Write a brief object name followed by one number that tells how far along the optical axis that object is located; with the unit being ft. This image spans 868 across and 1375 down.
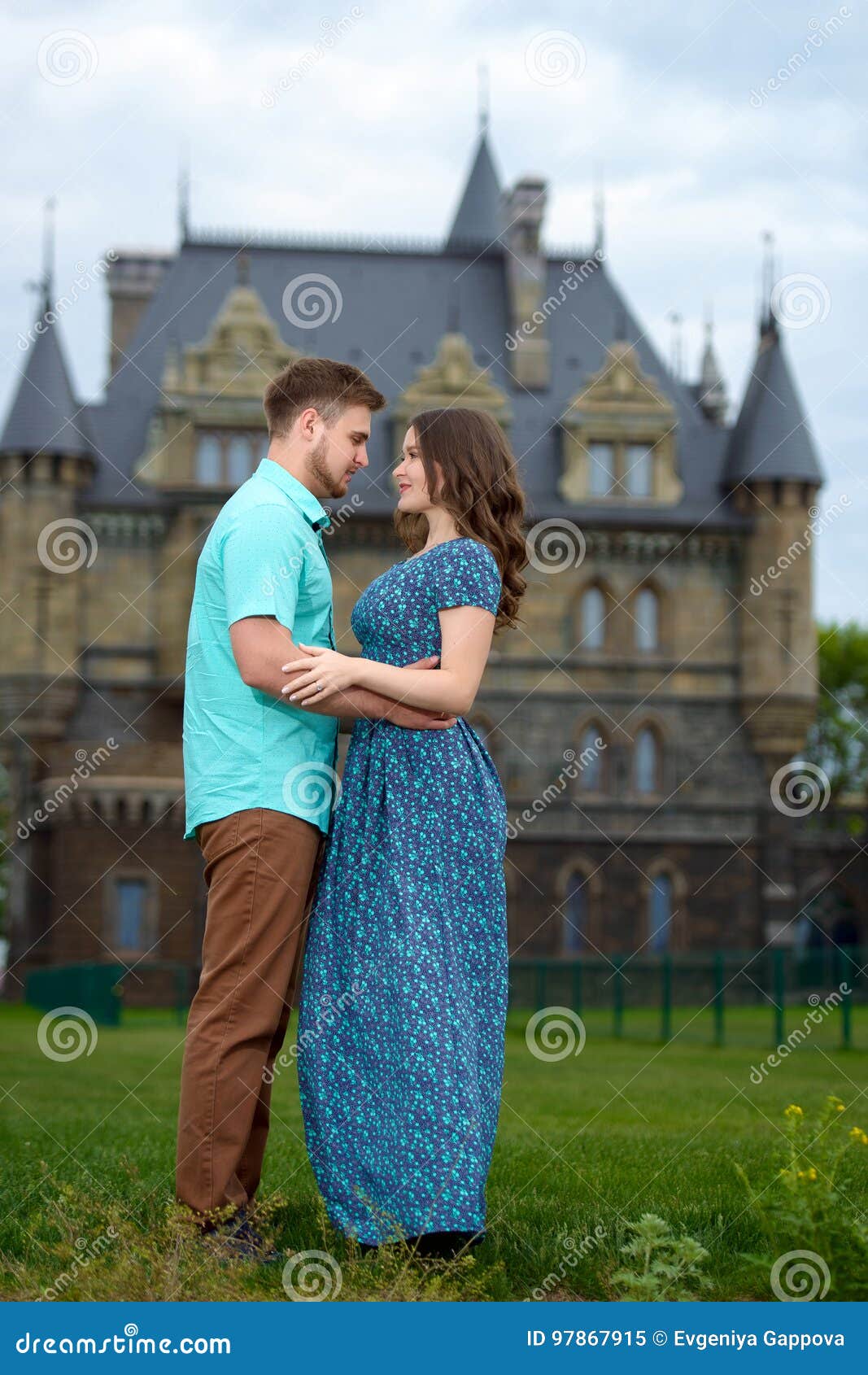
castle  110.83
